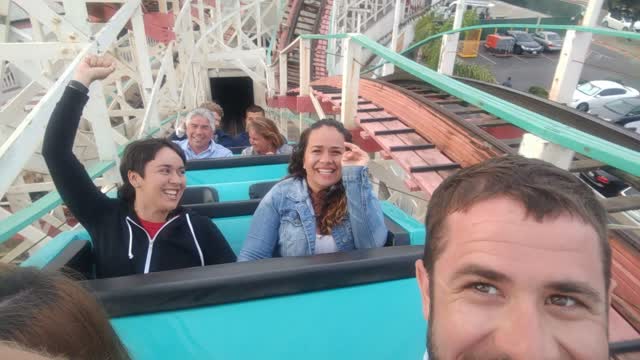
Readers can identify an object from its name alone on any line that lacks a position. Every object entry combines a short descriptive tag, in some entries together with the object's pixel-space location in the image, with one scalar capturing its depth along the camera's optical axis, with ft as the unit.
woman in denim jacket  5.30
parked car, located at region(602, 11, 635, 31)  64.98
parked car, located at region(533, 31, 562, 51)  78.15
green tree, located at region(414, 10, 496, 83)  52.70
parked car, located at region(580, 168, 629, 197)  18.60
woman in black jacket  4.91
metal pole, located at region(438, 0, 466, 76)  15.17
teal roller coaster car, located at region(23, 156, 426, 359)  3.76
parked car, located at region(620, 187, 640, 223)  17.01
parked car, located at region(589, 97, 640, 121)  32.01
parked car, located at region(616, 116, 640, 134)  25.99
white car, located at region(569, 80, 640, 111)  37.60
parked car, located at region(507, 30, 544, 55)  75.87
